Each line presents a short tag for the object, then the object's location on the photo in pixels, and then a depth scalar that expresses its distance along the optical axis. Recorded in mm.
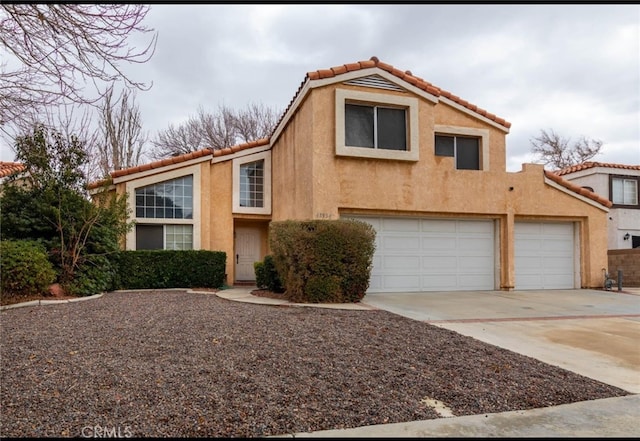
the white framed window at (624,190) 20500
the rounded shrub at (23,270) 8945
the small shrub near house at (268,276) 11469
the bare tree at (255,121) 28844
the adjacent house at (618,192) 19844
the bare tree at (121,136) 22031
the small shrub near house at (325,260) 9492
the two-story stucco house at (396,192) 11594
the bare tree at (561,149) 32281
